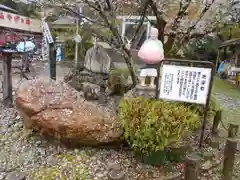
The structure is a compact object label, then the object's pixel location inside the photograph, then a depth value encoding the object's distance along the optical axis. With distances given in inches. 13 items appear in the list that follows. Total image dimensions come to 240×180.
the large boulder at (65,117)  124.0
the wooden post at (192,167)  93.2
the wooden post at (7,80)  195.0
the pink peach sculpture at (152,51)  133.5
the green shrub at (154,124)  111.5
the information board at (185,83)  122.5
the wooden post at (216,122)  166.7
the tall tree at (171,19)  175.6
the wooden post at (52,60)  190.4
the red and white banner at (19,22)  463.5
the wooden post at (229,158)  113.3
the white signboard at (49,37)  192.1
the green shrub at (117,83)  210.1
